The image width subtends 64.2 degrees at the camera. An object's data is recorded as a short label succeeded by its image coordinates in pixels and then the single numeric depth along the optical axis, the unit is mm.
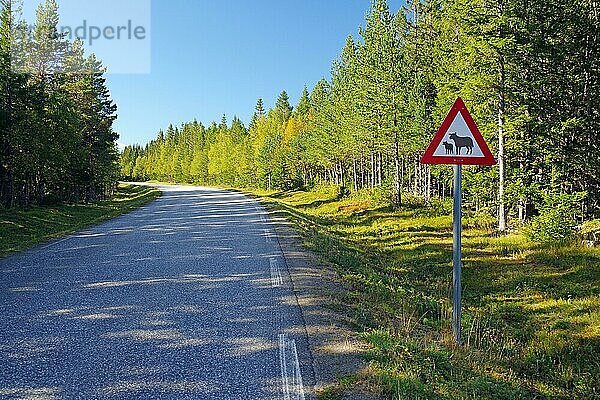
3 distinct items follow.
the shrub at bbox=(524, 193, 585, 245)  15086
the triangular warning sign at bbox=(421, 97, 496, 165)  5746
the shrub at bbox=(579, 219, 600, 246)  14227
